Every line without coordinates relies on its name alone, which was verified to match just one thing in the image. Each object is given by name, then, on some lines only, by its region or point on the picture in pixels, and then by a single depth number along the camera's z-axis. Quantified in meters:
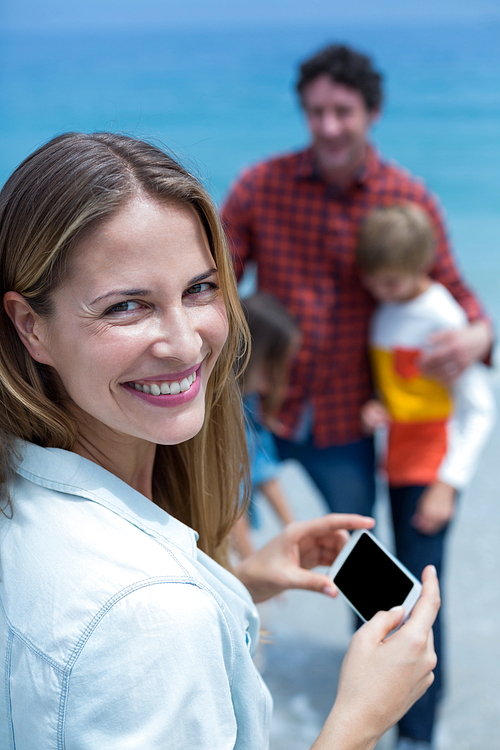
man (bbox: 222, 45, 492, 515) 2.38
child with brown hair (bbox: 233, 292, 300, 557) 2.16
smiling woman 0.77
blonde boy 2.17
